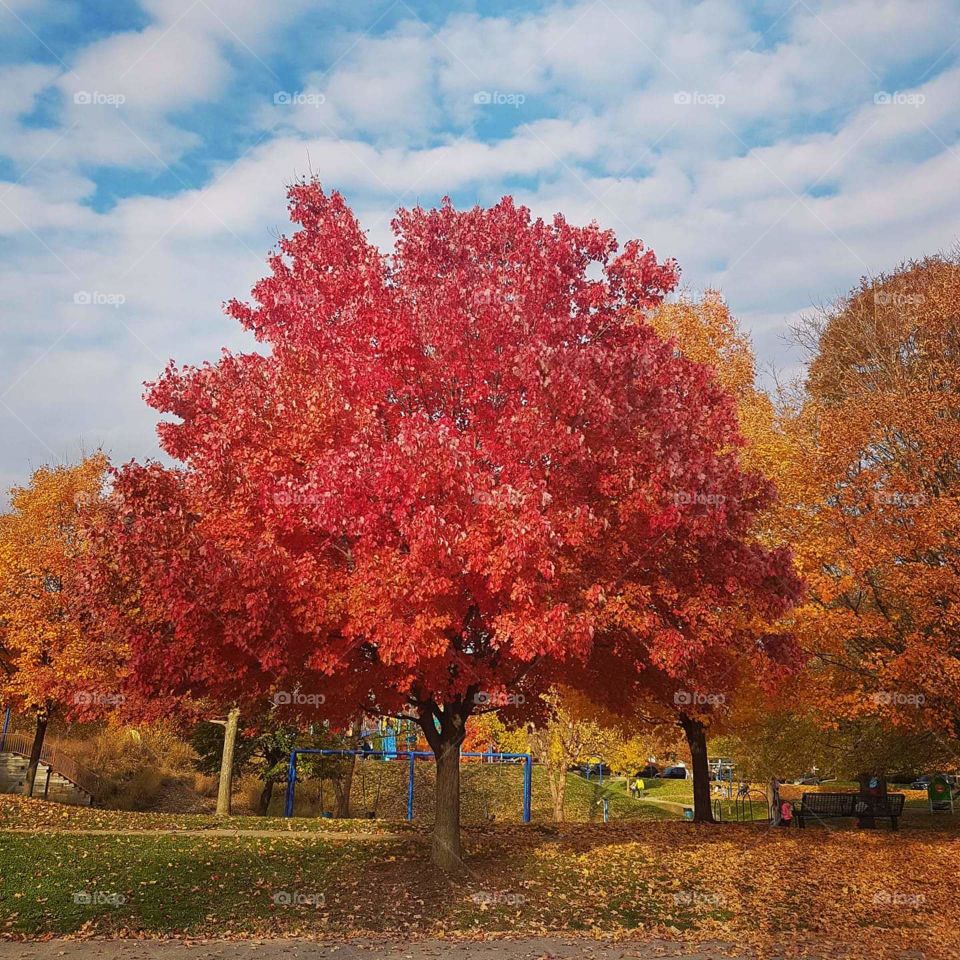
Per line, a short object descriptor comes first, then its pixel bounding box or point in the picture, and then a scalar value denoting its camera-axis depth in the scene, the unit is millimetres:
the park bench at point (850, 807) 21047
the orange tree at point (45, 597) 24334
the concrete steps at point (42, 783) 30256
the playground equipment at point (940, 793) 29953
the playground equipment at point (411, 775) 22719
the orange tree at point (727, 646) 12219
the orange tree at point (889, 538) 16062
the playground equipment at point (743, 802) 36256
